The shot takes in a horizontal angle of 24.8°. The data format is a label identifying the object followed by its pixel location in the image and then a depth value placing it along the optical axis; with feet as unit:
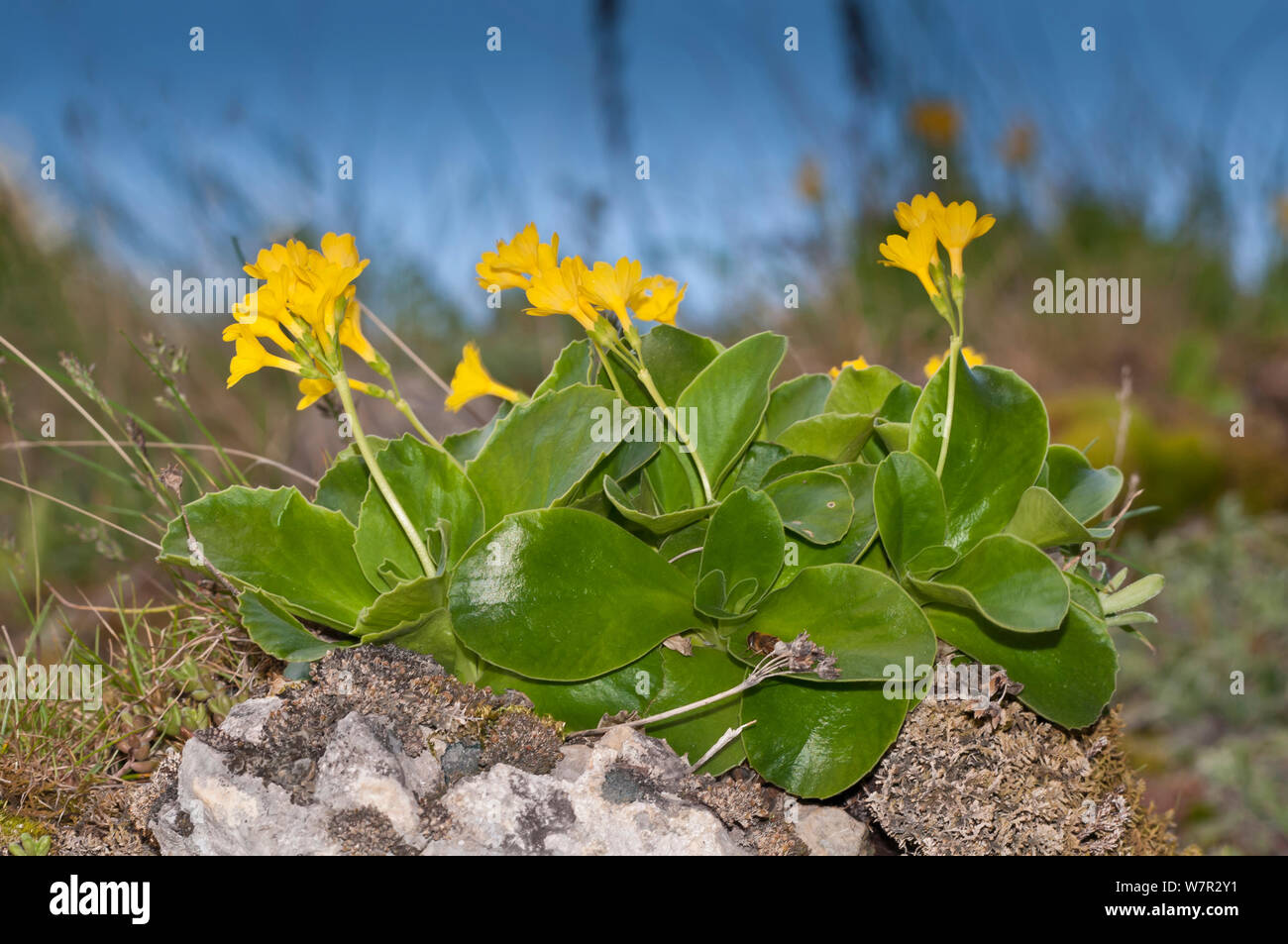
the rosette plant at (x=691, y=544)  2.68
